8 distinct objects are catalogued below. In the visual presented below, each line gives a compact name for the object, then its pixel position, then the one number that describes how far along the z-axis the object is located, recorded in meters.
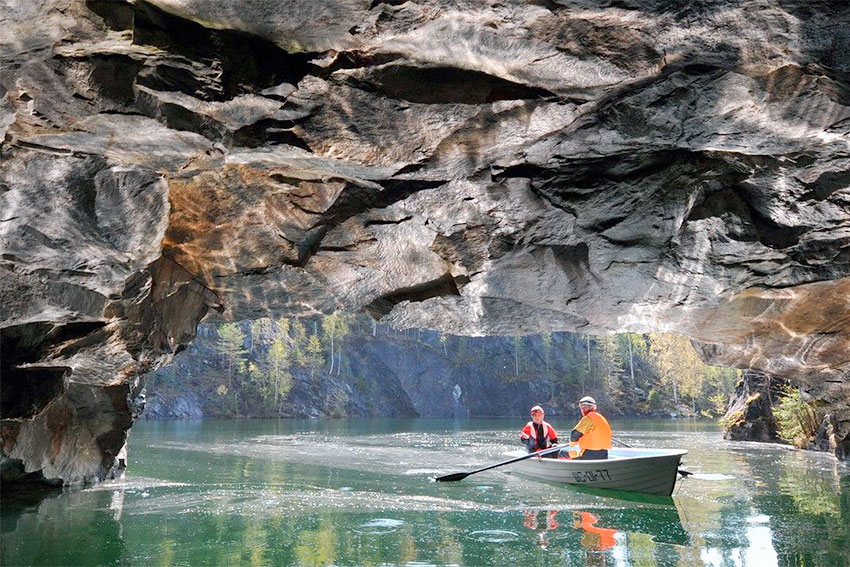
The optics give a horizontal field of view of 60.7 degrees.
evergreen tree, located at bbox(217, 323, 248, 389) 55.12
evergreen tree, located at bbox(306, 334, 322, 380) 59.12
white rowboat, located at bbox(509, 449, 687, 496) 11.17
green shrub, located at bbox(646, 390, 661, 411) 61.06
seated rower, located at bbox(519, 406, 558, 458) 14.41
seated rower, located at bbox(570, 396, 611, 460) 12.35
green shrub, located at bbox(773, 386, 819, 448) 19.47
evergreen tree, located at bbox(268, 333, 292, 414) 54.74
